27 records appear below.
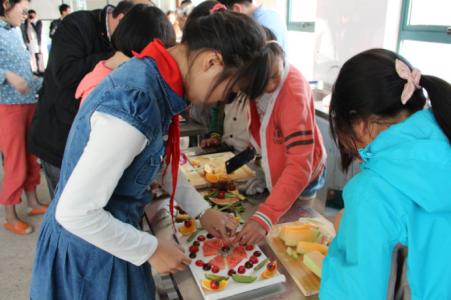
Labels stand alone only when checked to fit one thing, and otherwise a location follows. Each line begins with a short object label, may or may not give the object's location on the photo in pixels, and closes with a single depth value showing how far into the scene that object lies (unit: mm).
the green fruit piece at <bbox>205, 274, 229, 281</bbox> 844
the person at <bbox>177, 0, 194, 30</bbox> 2637
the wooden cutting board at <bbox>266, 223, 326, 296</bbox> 829
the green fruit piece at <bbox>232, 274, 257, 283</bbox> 834
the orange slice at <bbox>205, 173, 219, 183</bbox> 1387
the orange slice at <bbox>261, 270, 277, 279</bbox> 851
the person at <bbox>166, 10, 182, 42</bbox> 4633
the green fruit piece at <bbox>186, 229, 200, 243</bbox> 1013
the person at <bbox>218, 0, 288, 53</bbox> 1803
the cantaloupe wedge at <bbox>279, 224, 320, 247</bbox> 968
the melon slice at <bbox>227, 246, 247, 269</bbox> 904
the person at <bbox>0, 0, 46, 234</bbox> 2080
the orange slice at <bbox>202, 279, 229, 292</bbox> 814
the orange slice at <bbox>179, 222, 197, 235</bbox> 1045
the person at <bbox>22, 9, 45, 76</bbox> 4812
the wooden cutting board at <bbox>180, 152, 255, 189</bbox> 1413
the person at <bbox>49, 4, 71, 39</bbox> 5414
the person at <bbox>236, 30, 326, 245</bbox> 1049
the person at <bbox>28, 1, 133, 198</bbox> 1541
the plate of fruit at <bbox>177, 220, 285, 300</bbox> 819
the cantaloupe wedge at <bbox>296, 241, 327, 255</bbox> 933
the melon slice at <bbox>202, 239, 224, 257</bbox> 951
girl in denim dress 646
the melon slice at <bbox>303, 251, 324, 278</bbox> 856
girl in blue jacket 612
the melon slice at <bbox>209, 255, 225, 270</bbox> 899
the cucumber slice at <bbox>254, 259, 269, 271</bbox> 882
